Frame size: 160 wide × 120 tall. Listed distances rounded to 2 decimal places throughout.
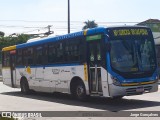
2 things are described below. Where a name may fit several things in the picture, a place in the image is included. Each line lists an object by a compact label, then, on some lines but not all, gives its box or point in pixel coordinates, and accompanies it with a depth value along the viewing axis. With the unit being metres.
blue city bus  13.46
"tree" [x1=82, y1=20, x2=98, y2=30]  86.29
